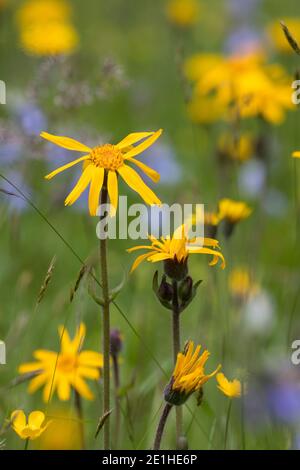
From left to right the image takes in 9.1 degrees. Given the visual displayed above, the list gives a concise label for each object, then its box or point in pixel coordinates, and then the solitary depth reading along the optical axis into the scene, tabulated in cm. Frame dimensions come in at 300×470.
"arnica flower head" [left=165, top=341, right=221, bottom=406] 98
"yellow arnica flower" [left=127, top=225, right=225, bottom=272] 100
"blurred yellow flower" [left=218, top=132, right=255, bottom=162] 150
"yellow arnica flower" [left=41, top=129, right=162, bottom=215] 99
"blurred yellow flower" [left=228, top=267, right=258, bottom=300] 133
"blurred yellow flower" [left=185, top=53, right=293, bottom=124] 141
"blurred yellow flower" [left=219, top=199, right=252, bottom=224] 118
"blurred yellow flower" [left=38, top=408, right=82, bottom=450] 116
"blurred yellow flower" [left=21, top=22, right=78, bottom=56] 152
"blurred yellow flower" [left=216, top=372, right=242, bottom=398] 102
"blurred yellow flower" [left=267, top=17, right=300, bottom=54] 171
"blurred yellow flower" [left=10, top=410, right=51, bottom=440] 101
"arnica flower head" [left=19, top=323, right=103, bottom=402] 112
